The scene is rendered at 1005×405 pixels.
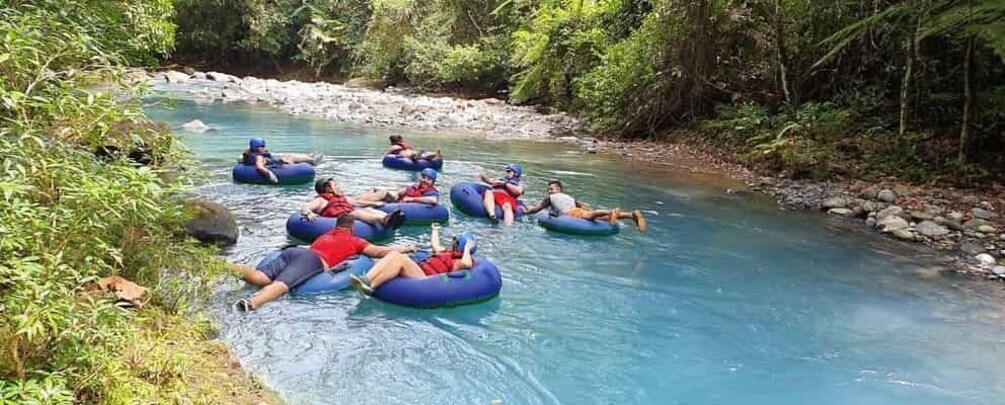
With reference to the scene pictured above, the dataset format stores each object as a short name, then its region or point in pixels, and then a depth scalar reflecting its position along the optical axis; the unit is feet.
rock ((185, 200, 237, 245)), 21.98
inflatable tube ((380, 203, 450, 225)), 26.96
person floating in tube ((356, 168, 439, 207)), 27.50
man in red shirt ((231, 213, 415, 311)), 18.62
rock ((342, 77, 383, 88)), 96.75
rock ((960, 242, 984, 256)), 25.23
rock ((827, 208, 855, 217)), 30.78
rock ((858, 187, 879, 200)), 32.40
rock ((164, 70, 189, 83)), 88.43
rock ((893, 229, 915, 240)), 27.22
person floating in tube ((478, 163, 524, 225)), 28.32
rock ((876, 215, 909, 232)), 28.12
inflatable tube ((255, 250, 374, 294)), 19.26
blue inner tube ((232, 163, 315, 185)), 32.63
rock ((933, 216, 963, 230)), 27.73
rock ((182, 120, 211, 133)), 49.89
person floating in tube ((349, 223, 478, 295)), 18.88
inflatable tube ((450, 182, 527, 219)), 28.71
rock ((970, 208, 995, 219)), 28.50
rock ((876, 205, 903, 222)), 29.32
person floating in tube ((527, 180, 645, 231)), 27.12
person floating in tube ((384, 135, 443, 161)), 37.99
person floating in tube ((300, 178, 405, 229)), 24.72
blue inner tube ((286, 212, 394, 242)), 23.98
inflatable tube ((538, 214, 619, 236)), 26.63
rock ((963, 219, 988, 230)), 27.62
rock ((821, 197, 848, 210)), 31.71
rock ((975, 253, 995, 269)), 23.82
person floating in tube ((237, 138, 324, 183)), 32.48
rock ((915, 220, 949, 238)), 27.25
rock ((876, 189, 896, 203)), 31.58
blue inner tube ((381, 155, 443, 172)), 37.63
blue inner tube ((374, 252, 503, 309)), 18.75
